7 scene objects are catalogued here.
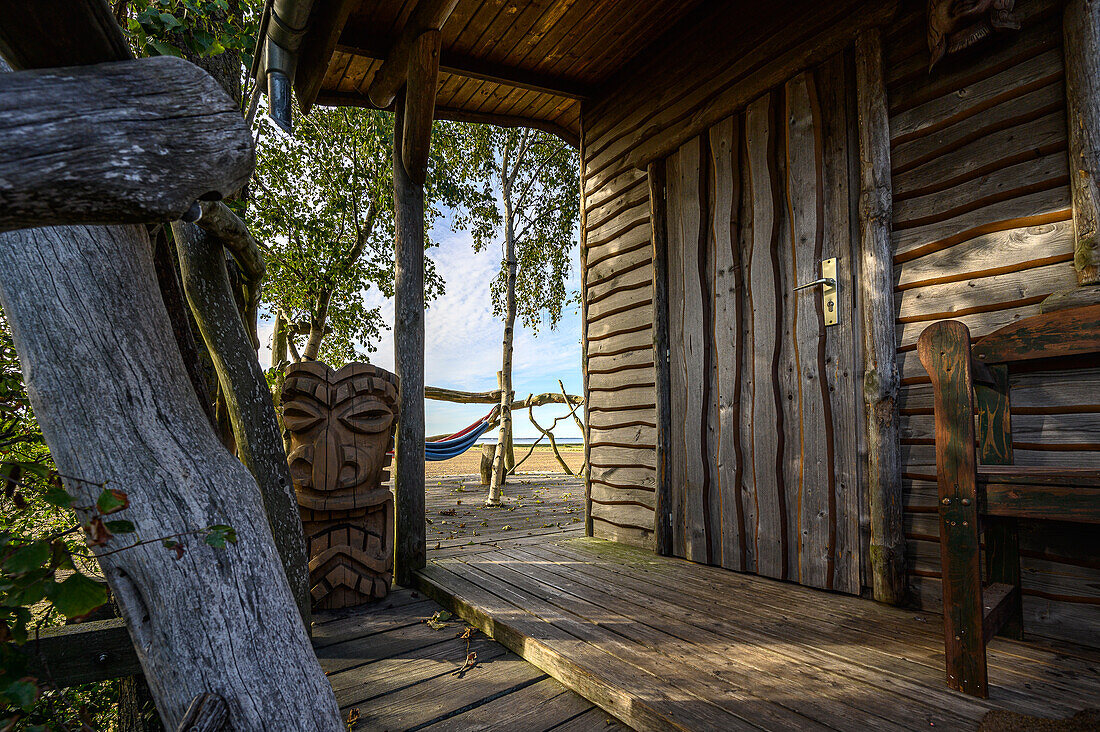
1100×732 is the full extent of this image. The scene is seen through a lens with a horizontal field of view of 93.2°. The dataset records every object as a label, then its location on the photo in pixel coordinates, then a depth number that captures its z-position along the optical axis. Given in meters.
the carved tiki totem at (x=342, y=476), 2.48
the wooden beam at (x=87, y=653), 1.53
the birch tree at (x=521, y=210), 7.72
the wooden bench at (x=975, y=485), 1.36
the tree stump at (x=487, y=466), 7.86
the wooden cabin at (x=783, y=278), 1.76
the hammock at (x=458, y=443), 8.09
